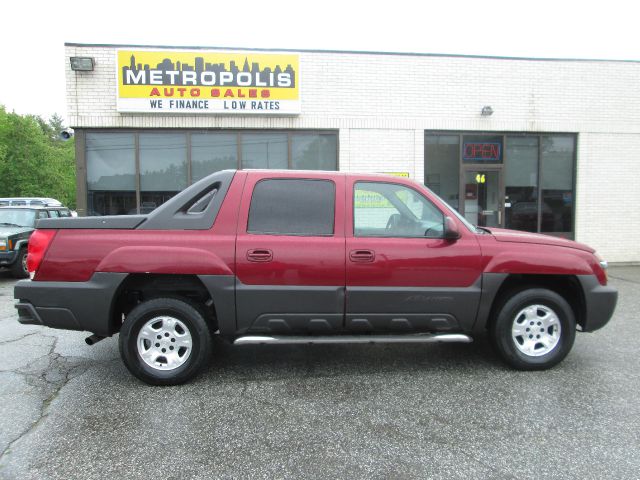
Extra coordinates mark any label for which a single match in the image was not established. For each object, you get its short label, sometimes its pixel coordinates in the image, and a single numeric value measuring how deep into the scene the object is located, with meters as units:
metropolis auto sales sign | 9.34
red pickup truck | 3.75
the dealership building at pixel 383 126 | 9.45
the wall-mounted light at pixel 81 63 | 9.22
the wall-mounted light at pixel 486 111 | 10.10
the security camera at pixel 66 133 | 10.87
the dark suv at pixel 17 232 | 9.37
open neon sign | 10.41
